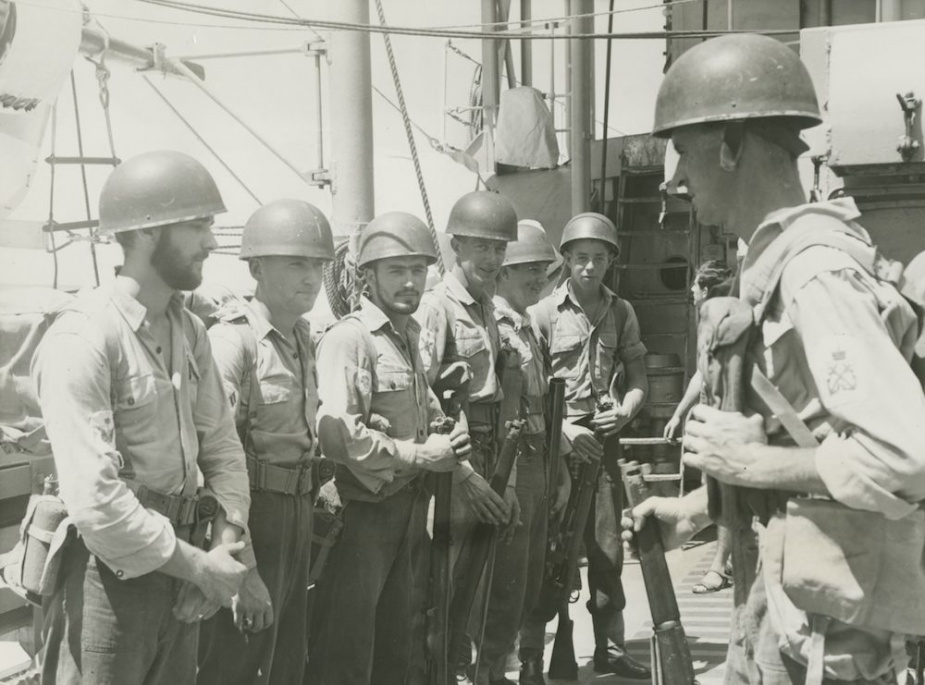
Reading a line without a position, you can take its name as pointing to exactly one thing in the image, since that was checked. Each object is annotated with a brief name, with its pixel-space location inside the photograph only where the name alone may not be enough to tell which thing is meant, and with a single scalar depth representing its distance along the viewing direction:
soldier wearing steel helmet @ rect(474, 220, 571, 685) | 6.44
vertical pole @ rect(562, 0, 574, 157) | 13.26
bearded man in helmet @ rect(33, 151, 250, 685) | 3.59
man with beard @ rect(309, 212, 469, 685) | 5.33
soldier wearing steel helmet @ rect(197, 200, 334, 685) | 4.78
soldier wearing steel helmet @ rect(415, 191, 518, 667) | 6.15
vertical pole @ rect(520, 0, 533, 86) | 15.47
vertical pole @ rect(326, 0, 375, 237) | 8.75
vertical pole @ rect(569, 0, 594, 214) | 11.73
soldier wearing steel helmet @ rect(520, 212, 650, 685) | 7.26
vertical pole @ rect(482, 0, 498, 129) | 14.59
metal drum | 11.08
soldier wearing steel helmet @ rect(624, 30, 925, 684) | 2.64
